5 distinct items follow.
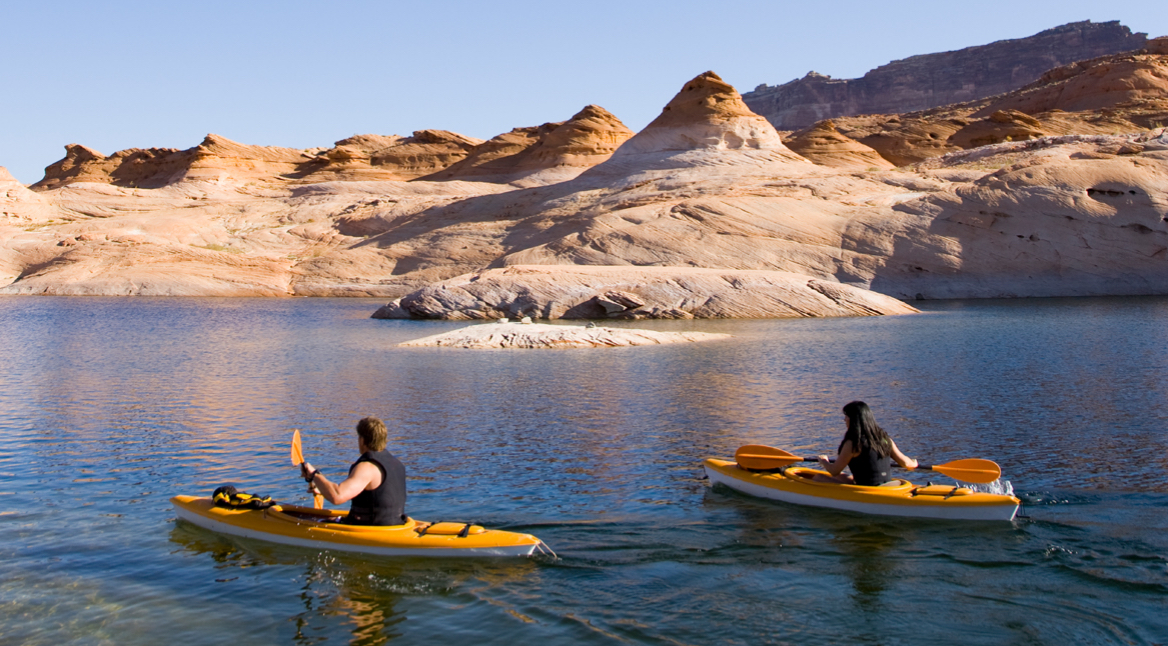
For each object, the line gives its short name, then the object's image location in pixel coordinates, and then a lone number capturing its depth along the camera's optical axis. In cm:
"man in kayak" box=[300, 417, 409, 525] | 846
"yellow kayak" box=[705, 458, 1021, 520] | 993
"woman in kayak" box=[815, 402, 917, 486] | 1014
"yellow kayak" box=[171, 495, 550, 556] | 886
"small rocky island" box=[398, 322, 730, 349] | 2694
